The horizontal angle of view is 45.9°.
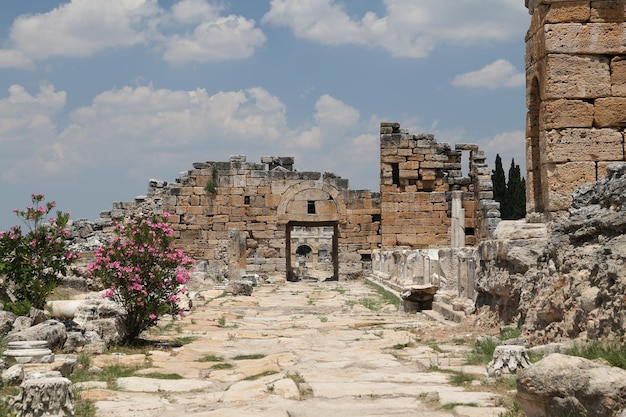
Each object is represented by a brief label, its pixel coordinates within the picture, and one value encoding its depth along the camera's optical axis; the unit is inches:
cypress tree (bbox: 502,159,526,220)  1493.6
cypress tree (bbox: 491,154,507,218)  1536.7
